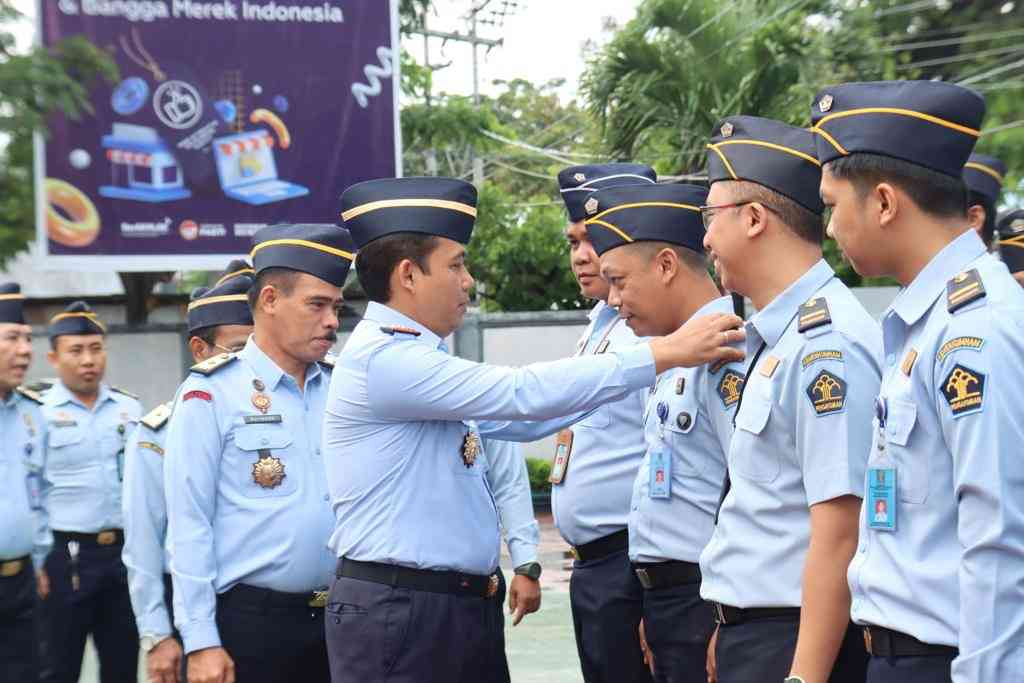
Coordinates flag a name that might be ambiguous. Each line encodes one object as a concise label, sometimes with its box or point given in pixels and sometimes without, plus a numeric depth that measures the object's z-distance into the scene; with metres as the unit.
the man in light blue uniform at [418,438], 3.49
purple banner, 14.01
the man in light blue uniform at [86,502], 6.21
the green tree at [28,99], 12.07
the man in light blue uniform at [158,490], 4.47
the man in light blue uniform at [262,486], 4.13
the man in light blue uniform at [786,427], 2.71
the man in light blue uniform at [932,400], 2.23
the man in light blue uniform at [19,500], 5.37
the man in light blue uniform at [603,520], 4.18
